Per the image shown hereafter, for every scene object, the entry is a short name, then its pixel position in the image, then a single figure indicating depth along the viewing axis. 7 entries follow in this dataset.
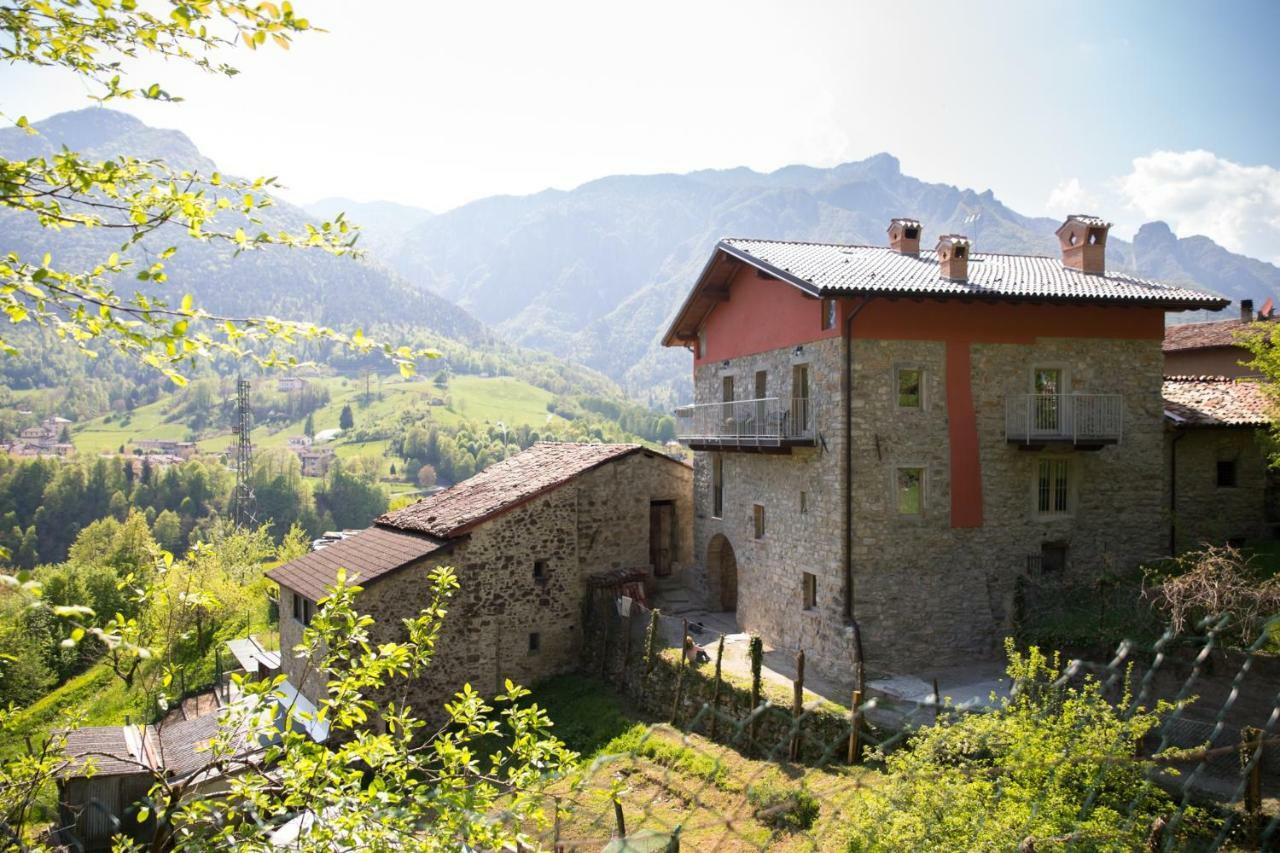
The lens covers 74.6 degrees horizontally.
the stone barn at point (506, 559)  20.22
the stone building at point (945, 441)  17.34
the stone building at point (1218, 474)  19.81
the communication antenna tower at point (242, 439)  56.98
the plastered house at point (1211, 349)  26.28
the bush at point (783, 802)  12.29
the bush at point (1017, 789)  6.07
